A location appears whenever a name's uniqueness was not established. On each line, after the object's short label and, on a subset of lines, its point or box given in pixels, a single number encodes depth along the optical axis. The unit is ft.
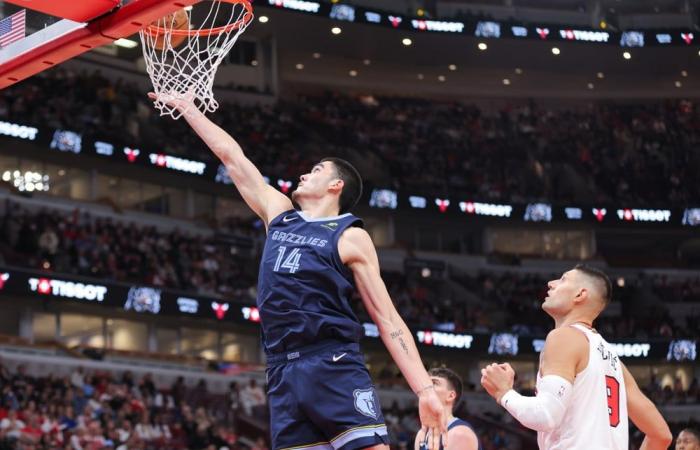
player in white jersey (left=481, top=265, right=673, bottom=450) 17.35
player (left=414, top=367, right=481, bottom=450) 24.47
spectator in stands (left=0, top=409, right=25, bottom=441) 58.63
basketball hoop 23.34
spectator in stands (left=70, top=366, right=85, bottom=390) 74.54
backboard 22.08
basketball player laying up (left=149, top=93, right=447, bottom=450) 15.99
